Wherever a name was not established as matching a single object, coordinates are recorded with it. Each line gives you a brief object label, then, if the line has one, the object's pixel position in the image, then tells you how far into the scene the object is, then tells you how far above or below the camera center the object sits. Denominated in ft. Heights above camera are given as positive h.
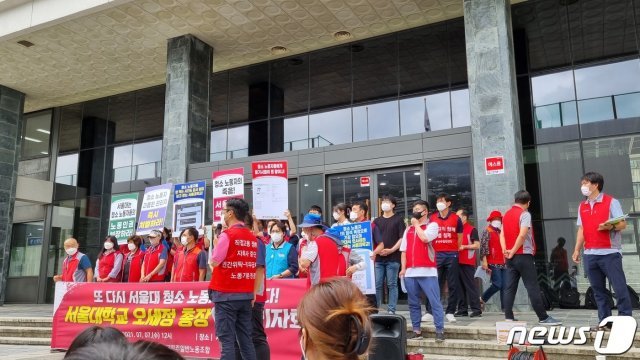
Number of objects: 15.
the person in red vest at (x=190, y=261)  27.84 +0.04
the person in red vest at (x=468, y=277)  27.73 -0.99
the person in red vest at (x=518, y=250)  22.01 +0.36
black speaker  11.48 -1.81
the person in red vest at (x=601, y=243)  20.04 +0.58
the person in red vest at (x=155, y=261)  31.30 +0.08
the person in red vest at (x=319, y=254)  18.96 +0.24
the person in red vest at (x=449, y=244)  27.40 +0.80
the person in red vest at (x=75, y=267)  30.01 -0.24
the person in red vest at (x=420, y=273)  21.66 -0.60
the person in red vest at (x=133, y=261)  33.47 +0.10
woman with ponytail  5.82 -0.73
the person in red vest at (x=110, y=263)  33.55 -0.03
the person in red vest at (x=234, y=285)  16.84 -0.82
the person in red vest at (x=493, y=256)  28.22 +0.14
